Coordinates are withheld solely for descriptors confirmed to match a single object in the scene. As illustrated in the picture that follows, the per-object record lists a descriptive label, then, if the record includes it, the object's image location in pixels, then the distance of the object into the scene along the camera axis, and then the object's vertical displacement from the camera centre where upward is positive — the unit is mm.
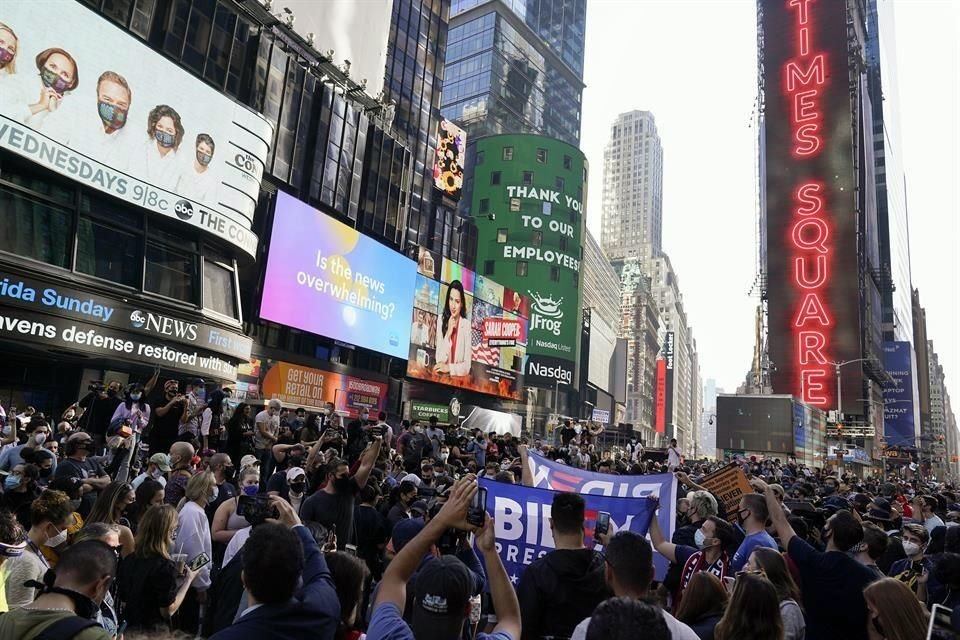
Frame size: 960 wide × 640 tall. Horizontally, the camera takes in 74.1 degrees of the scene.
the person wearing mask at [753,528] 5781 -720
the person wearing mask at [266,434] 11492 -381
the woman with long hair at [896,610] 3770 -871
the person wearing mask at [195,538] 5684 -1202
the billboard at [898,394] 112125 +12153
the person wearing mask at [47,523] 4531 -939
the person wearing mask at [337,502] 6793 -890
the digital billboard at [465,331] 45375 +7682
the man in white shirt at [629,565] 3557 -684
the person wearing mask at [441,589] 2729 -718
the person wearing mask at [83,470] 7445 -883
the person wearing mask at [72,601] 2666 -918
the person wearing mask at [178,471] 7609 -796
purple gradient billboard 29750 +7056
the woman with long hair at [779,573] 4250 -833
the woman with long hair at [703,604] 4020 -980
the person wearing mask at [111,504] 5543 -878
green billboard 72562 +23803
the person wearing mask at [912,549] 6996 -955
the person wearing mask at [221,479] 7246 -879
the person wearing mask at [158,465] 8248 -775
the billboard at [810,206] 72688 +29131
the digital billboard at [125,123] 17859 +8987
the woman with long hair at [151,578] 4730 -1280
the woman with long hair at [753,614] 3383 -861
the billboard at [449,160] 59125 +24974
